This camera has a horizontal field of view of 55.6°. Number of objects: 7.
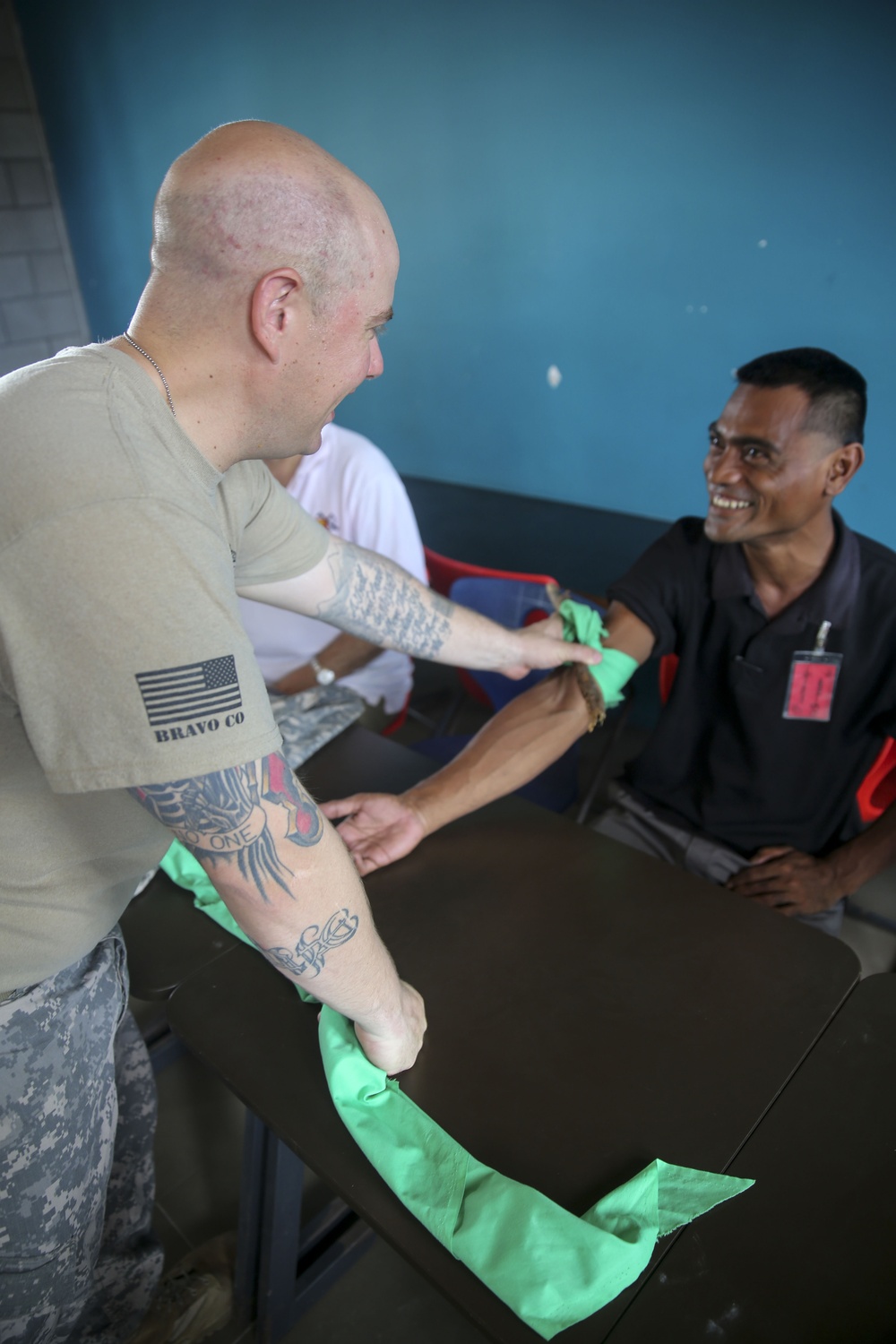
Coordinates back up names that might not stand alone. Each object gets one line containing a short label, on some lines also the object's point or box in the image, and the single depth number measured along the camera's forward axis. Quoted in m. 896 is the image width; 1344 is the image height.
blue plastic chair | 2.12
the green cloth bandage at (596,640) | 1.71
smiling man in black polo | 1.62
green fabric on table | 0.78
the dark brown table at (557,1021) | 0.91
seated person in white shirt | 2.22
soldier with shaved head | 0.69
